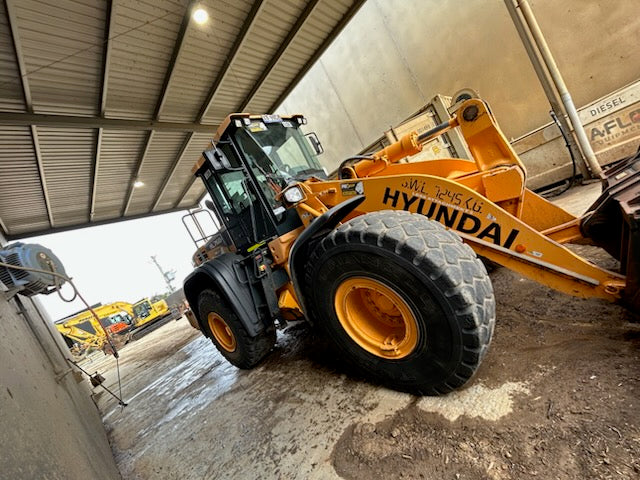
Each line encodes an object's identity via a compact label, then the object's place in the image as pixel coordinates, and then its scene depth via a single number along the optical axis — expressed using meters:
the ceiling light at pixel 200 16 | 5.64
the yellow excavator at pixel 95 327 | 14.20
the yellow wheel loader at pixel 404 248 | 1.61
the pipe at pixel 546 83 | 5.92
